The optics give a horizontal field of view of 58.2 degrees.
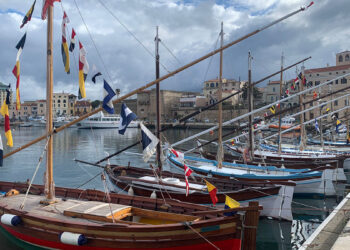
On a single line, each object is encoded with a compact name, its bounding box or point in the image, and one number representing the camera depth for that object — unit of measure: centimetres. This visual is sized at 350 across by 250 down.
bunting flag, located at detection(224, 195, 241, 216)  955
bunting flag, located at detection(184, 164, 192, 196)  1203
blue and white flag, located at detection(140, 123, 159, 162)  1223
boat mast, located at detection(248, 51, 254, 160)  2572
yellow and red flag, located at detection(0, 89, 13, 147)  1160
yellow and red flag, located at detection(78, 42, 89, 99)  1114
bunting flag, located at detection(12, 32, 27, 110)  1145
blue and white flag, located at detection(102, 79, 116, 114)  1055
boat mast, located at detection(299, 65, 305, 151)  3087
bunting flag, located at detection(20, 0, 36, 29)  1144
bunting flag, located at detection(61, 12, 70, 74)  1137
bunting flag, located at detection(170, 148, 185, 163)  1516
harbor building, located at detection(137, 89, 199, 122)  11549
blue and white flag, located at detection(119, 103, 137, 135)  1114
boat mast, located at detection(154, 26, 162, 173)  1773
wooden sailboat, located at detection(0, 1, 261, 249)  901
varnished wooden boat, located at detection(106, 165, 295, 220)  1468
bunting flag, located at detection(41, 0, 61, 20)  1111
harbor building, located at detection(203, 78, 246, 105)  10856
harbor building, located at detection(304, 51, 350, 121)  8219
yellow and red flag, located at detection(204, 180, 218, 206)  1069
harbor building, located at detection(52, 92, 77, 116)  15575
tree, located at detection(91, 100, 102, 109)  14839
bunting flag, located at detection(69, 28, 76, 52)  1151
